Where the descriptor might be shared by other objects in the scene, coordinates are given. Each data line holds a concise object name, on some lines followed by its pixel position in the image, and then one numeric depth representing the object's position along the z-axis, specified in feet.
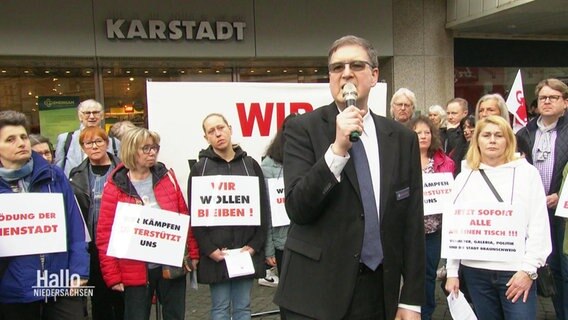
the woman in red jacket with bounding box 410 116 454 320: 14.65
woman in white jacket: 10.43
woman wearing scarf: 10.50
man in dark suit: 6.76
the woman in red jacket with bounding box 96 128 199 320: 12.43
